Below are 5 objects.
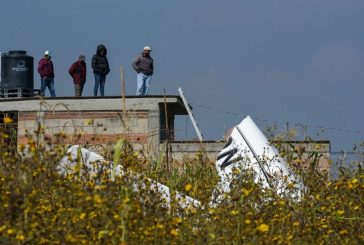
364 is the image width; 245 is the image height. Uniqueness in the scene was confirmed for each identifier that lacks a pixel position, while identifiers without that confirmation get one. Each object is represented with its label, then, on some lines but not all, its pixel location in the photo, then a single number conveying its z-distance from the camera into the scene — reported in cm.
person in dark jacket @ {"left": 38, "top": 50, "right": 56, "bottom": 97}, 6228
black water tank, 6722
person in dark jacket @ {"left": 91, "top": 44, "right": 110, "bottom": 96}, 5710
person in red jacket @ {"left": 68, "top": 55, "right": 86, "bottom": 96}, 6054
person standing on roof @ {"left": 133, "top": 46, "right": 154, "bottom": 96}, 5421
